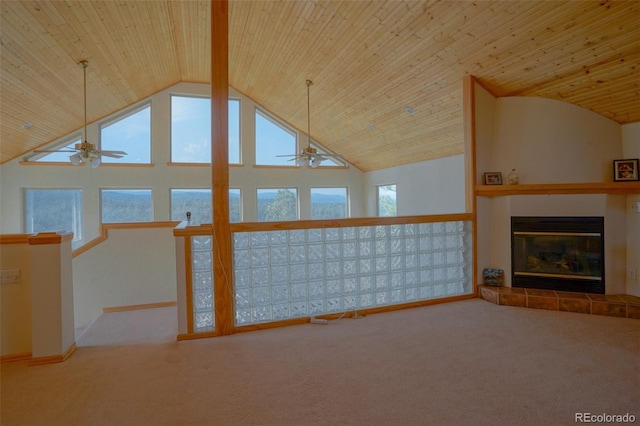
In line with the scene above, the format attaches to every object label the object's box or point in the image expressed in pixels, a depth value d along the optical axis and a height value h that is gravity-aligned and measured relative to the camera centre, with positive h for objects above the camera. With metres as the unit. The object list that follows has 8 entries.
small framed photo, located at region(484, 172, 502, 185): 3.88 +0.36
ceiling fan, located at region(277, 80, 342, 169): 5.02 +0.87
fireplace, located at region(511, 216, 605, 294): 3.52 -0.51
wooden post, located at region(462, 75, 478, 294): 3.82 +0.70
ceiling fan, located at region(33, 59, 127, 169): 4.27 +0.84
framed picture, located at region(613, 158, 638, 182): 3.44 +0.40
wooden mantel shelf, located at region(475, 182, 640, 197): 3.38 +0.22
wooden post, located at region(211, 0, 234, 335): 2.83 +0.35
